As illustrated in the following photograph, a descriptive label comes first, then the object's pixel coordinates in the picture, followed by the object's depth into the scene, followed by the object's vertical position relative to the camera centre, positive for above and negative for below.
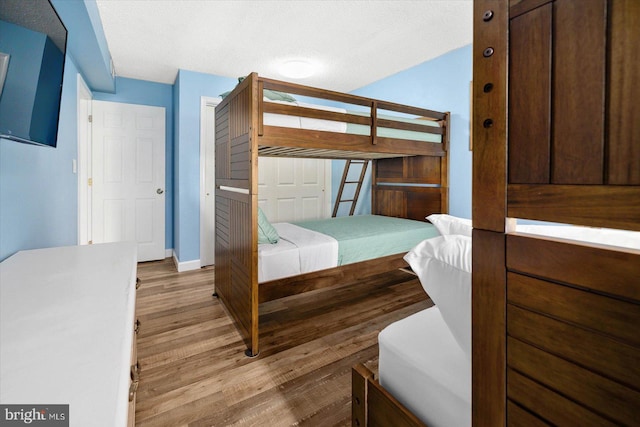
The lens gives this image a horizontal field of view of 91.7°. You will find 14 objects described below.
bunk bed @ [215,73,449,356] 1.90 +0.42
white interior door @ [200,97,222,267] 3.66 +0.29
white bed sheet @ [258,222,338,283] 2.05 -0.36
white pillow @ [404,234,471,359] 0.75 -0.18
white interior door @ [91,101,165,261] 3.69 +0.34
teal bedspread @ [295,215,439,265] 2.43 -0.25
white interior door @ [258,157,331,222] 4.17 +0.23
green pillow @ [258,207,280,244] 2.25 -0.21
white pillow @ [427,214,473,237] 1.21 -0.08
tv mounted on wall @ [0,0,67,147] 0.98 +0.49
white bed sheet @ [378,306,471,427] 0.76 -0.45
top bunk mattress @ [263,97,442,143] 2.02 +0.60
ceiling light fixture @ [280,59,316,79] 3.22 +1.46
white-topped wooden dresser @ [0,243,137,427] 0.47 -0.28
